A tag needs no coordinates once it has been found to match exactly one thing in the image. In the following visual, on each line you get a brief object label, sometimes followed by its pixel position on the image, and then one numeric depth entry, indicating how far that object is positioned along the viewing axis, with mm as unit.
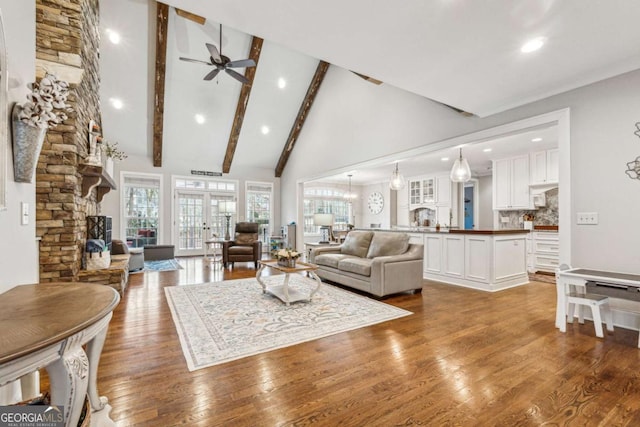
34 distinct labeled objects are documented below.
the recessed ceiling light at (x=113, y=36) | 5191
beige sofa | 3986
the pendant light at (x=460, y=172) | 4586
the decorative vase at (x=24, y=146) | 1490
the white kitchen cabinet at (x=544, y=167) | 6004
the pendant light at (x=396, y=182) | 5594
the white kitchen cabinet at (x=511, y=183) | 6457
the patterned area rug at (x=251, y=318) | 2480
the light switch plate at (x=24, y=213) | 1586
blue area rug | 6074
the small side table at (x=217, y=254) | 6708
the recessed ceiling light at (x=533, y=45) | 2471
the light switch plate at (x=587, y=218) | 3044
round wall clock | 10203
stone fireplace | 3168
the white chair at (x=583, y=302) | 2697
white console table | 2600
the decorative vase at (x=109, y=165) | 4779
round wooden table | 785
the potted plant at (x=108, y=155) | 4711
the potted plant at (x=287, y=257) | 3859
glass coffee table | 3641
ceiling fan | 4764
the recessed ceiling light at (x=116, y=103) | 6325
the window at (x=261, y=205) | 9516
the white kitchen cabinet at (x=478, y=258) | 4512
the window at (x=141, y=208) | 7764
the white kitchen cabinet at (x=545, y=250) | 5859
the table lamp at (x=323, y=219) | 7379
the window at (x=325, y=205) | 10574
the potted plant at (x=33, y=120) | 1492
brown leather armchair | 6270
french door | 8453
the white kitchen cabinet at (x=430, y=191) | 8078
